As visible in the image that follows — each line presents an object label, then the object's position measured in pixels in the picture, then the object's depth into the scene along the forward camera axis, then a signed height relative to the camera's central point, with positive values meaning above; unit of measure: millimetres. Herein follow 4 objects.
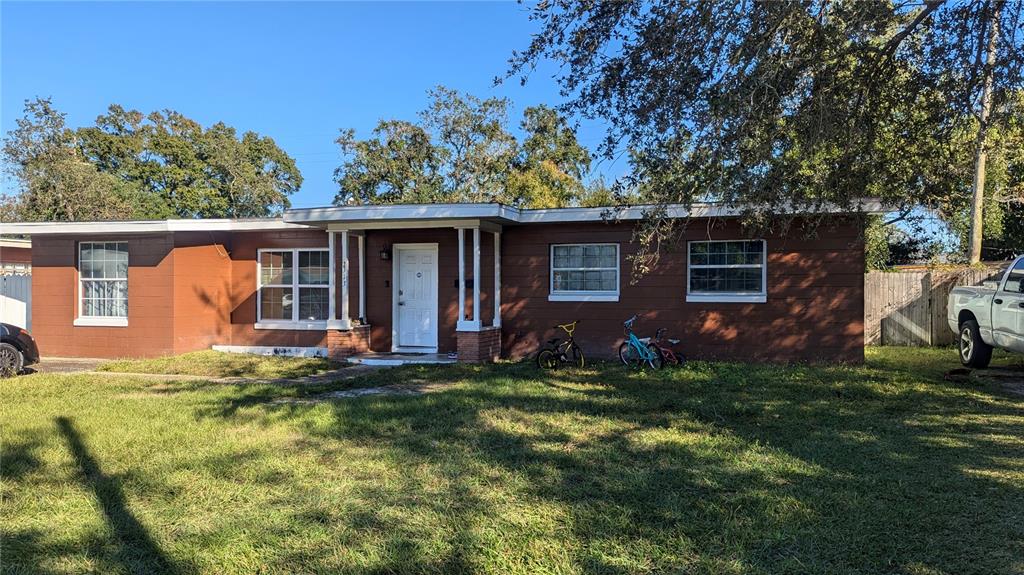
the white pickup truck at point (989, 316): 9422 -355
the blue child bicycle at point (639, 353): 11117 -1064
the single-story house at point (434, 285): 11633 +122
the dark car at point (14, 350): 10852 -1045
